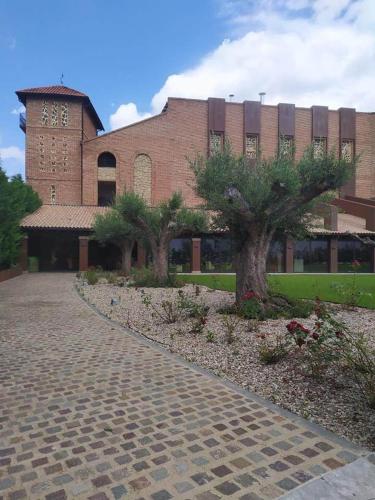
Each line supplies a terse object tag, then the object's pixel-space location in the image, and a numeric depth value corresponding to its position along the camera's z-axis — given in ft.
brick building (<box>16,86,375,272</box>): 101.14
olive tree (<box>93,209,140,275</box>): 74.49
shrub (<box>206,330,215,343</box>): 23.67
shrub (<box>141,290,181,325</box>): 30.32
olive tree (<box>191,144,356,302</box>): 31.08
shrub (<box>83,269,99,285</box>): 64.75
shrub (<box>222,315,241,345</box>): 23.34
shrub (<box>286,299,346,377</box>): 15.98
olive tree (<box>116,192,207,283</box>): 60.85
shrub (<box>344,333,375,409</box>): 13.29
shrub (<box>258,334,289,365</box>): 19.02
